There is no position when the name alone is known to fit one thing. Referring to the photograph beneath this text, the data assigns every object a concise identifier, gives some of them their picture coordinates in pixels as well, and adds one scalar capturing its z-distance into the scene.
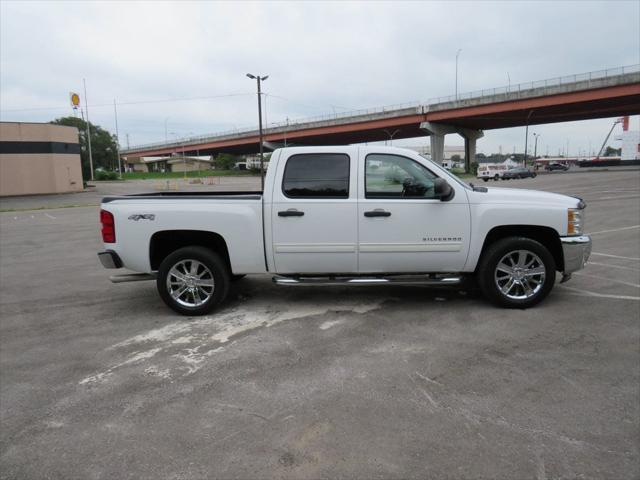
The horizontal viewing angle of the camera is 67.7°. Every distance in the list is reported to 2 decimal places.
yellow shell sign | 64.31
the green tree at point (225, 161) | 121.25
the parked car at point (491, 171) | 49.48
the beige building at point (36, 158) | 39.03
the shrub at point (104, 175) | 79.91
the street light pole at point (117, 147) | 104.22
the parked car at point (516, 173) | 49.38
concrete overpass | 49.22
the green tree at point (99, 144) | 103.68
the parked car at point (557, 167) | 81.43
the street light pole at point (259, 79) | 41.88
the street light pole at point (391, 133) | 75.44
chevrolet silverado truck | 5.47
